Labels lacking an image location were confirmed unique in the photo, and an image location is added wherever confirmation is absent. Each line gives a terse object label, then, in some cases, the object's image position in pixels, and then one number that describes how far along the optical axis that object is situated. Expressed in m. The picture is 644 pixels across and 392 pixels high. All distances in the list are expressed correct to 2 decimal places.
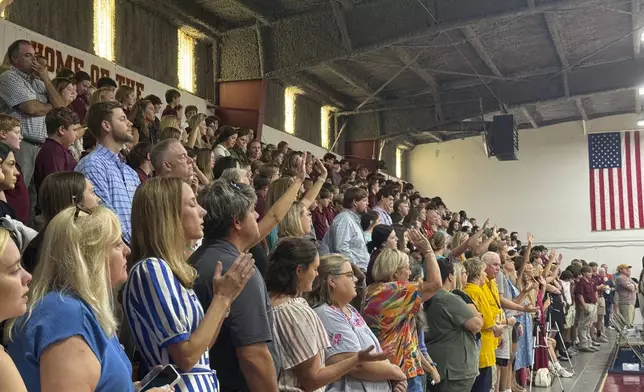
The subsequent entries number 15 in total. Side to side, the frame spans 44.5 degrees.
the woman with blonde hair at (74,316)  2.10
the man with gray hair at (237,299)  3.04
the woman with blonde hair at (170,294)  2.63
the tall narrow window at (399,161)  26.05
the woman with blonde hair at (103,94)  7.22
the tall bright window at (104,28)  11.47
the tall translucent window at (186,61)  14.08
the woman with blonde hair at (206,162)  6.82
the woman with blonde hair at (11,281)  1.87
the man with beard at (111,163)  4.61
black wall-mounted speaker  19.23
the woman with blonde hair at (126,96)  8.28
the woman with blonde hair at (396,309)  5.28
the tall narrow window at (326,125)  20.17
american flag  24.47
